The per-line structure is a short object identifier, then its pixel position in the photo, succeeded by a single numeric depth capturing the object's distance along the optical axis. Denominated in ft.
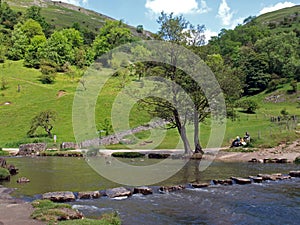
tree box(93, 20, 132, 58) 438.40
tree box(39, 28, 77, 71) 385.93
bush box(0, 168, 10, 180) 83.55
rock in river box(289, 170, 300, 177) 83.61
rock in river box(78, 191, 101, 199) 61.97
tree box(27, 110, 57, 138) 190.43
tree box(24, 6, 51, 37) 553.44
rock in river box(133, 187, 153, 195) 66.08
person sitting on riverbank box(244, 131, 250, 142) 136.79
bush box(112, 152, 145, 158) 131.17
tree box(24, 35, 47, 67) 371.15
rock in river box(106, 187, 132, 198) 63.56
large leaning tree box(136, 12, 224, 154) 120.78
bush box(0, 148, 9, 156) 146.33
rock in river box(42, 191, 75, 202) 58.68
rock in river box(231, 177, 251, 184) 76.28
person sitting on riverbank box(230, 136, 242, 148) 135.61
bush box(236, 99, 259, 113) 227.96
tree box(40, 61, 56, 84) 320.70
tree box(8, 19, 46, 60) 398.62
